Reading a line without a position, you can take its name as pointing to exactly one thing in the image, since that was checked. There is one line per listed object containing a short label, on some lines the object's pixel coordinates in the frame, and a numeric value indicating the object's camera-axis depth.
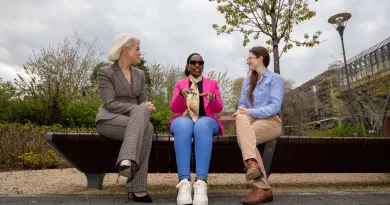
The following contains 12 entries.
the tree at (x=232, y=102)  20.20
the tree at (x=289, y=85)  37.41
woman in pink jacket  2.56
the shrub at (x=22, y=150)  6.79
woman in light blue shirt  2.59
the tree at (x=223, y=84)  19.53
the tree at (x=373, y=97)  17.88
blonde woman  2.59
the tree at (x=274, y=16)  9.71
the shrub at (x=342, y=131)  17.42
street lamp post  12.95
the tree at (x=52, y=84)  13.77
